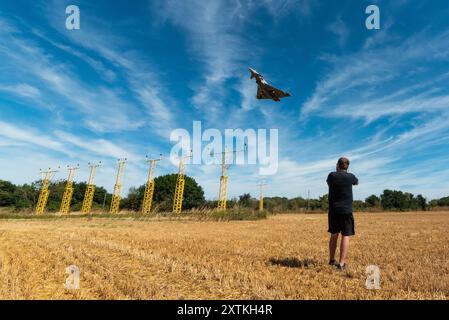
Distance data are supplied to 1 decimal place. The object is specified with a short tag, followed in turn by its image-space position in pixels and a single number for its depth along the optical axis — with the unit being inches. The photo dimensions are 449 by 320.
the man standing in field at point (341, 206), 265.6
